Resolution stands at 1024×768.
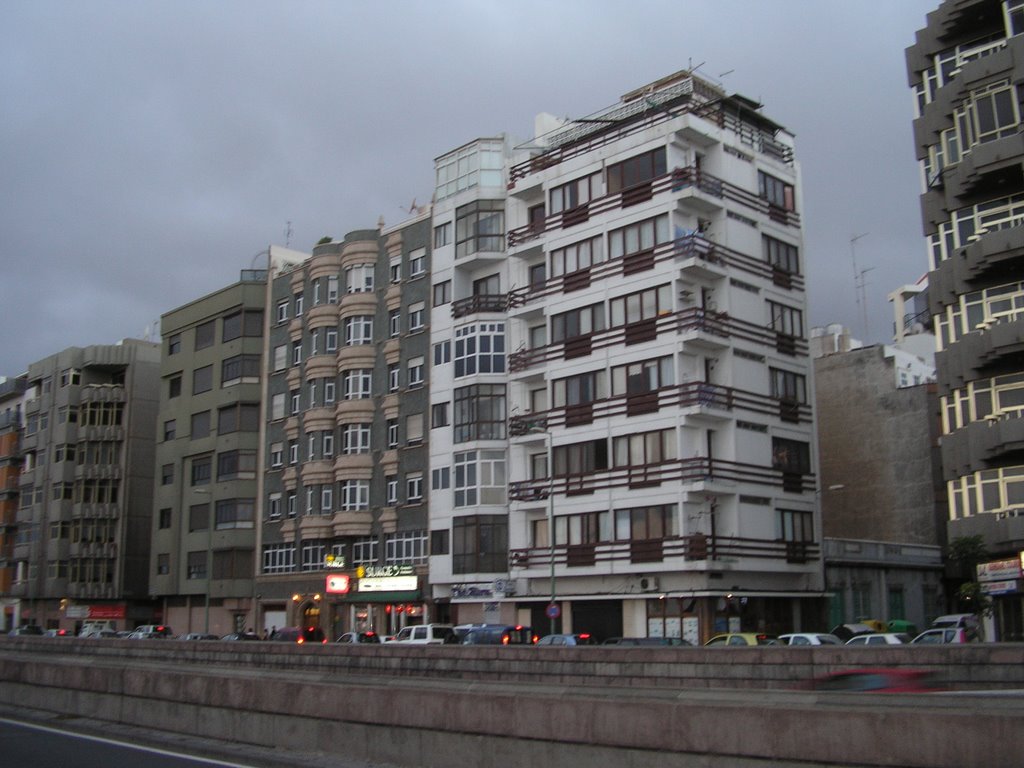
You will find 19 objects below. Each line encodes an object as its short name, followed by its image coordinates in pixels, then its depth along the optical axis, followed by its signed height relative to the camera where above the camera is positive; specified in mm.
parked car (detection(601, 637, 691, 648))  39438 -974
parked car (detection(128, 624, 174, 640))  69188 -1091
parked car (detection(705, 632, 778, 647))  39672 -952
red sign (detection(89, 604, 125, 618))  90744 +226
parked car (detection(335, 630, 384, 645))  54656 -1146
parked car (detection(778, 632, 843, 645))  37531 -878
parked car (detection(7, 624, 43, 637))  81750 -1102
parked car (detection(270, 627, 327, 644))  52719 -1033
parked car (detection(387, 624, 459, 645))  49806 -913
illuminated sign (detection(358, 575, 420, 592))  61906 +1681
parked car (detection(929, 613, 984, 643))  43406 -436
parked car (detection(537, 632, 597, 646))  43438 -1013
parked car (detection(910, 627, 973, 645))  40594 -837
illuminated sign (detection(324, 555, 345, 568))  63406 +2963
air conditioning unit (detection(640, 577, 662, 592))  50375 +1320
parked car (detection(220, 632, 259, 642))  63106 -1264
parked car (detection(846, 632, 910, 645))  37188 -850
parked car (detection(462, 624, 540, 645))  46688 -904
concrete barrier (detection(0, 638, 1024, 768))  11189 -1353
